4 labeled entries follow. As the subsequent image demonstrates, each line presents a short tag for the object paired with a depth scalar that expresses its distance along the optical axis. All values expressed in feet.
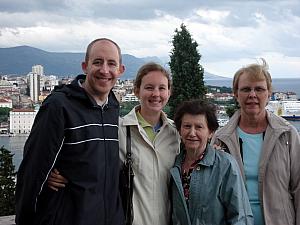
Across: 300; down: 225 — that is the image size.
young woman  8.39
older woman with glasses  8.42
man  6.81
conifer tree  46.52
